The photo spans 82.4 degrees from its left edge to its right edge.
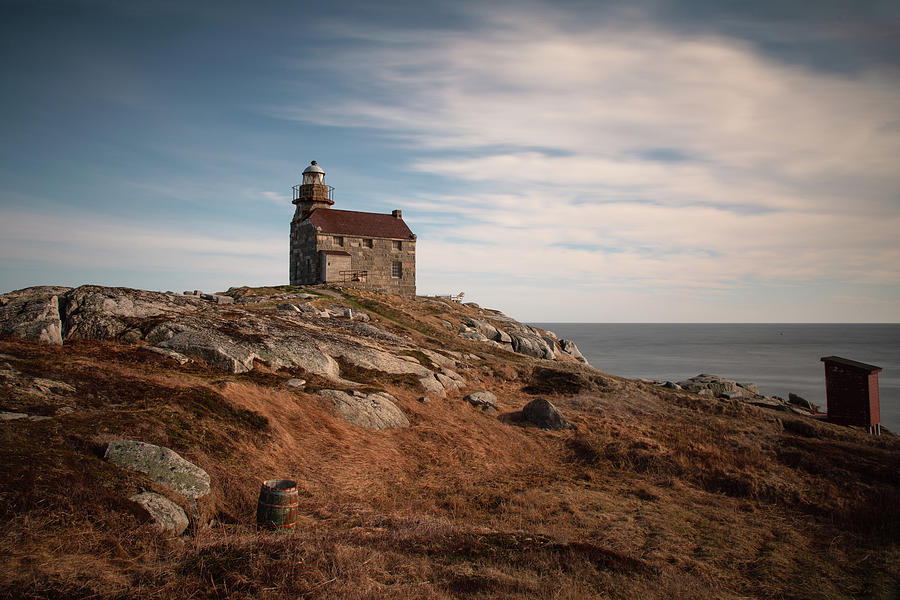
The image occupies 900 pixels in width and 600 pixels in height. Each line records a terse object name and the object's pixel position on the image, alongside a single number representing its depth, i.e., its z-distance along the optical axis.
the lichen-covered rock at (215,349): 16.33
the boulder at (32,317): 15.16
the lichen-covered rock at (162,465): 8.67
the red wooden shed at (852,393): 26.53
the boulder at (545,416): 18.66
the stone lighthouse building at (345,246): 46.34
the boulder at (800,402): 35.78
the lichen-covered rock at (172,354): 15.72
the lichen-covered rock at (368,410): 15.19
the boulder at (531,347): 45.25
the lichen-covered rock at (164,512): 7.68
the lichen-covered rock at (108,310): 17.36
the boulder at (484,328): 45.38
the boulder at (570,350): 53.78
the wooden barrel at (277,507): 8.23
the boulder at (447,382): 22.16
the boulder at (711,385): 37.08
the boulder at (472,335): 42.44
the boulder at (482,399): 20.42
